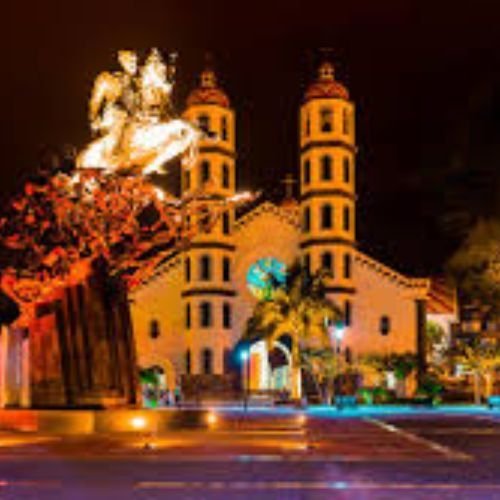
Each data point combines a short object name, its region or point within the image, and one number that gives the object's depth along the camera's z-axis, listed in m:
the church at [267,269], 70.88
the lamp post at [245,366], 68.88
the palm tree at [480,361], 62.28
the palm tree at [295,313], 64.88
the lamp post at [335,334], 60.57
